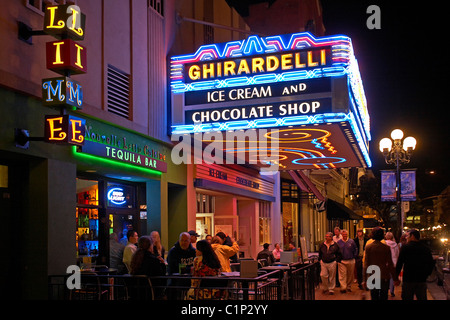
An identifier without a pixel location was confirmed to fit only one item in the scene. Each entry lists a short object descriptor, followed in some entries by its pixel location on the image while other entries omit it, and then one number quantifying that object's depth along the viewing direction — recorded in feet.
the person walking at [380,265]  35.76
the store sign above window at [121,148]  41.22
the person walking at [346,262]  59.36
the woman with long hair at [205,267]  32.55
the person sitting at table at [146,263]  32.32
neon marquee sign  46.55
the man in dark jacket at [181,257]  38.45
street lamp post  76.74
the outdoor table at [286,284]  37.26
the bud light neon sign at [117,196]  49.67
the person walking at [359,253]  63.10
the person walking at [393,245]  56.80
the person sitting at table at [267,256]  58.03
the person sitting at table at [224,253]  38.06
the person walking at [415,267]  32.42
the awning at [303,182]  100.63
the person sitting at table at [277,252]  69.51
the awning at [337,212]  112.64
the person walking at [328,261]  57.72
